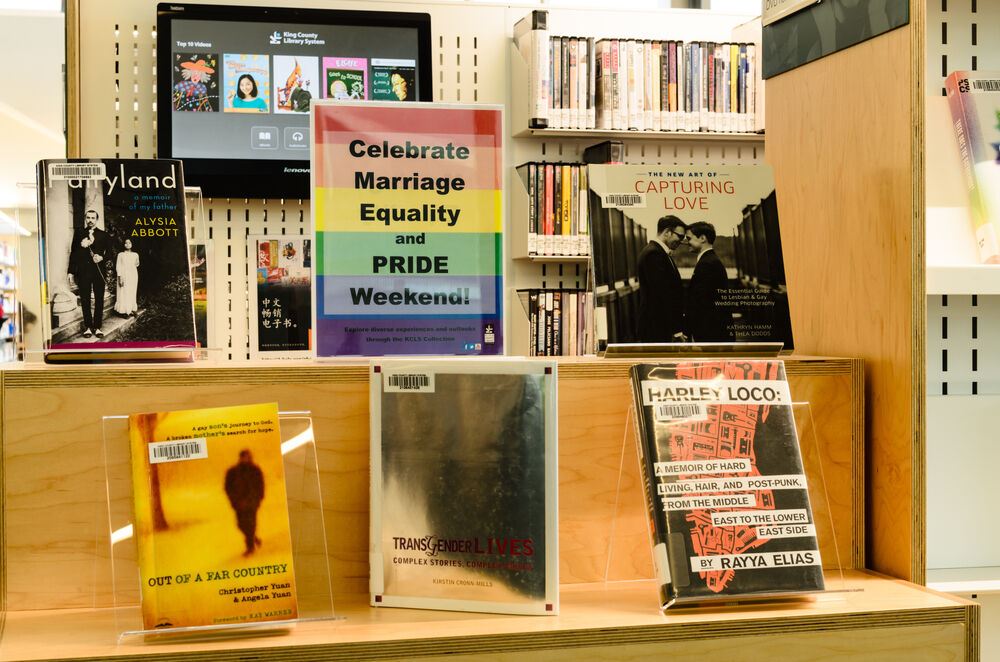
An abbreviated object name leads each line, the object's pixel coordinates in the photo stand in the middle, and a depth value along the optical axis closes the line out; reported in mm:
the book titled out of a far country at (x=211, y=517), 1043
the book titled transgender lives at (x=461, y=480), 1119
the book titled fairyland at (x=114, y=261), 1211
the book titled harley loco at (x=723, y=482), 1119
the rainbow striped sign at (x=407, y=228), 1260
